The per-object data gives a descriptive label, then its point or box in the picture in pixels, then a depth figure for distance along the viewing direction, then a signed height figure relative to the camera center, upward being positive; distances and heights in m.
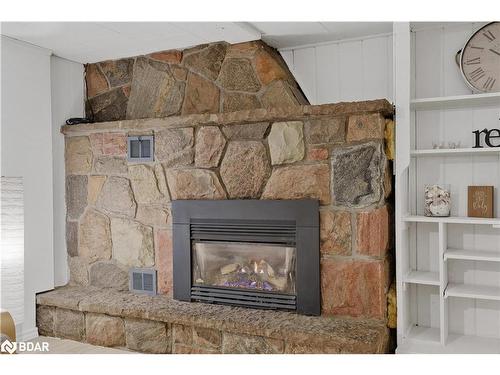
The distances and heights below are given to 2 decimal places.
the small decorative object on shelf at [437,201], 2.66 -0.12
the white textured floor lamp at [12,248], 2.87 -0.41
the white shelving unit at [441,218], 2.59 -0.19
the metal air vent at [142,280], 3.22 -0.69
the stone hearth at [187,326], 2.46 -0.85
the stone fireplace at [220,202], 2.62 -0.14
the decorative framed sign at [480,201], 2.61 -0.12
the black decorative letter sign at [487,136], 2.61 +0.24
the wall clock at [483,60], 2.59 +0.68
